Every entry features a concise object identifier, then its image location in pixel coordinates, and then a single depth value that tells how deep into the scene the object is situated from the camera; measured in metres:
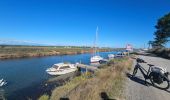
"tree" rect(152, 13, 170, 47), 20.97
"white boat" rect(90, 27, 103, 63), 22.87
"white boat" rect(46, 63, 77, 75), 14.03
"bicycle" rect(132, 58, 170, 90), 4.11
